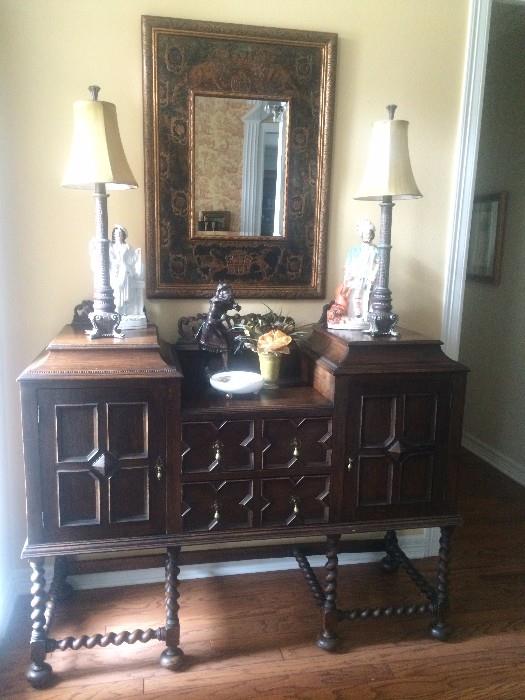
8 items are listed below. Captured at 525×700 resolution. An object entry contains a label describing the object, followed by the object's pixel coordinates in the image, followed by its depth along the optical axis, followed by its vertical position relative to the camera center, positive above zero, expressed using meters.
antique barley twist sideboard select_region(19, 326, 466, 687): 1.69 -0.68
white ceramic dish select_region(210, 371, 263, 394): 1.88 -0.47
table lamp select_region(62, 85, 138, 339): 1.69 +0.19
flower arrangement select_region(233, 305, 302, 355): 1.99 -0.34
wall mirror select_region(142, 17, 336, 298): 2.03 +0.30
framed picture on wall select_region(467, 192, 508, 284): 3.52 +0.05
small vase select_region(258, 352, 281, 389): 2.02 -0.45
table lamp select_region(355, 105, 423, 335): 1.89 +0.19
